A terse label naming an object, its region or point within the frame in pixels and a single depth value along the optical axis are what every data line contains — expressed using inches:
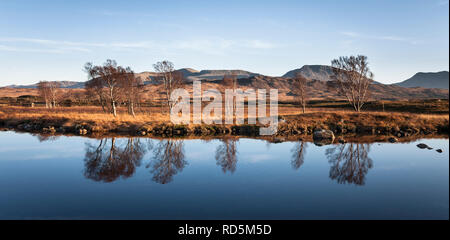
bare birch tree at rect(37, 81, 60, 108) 3243.1
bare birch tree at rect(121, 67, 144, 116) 1695.4
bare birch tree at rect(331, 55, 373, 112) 1685.5
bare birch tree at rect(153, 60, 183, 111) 1668.3
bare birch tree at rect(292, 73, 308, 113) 2326.0
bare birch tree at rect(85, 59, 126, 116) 1572.3
